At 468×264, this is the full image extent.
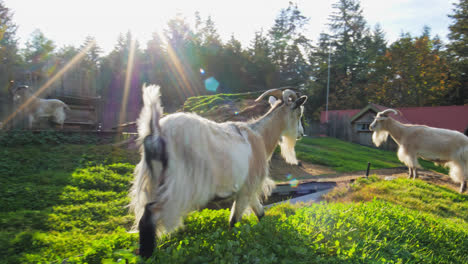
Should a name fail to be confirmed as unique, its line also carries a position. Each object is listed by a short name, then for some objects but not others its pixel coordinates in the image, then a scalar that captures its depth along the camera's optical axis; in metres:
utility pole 31.11
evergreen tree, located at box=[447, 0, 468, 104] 28.45
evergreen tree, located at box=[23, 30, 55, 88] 53.26
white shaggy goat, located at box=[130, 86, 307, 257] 2.37
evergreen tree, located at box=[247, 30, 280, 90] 30.33
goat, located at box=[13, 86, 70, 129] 9.58
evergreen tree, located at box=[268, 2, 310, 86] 39.22
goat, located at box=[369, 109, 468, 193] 8.15
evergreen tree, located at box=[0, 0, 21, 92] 13.74
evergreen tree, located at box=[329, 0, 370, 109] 36.00
